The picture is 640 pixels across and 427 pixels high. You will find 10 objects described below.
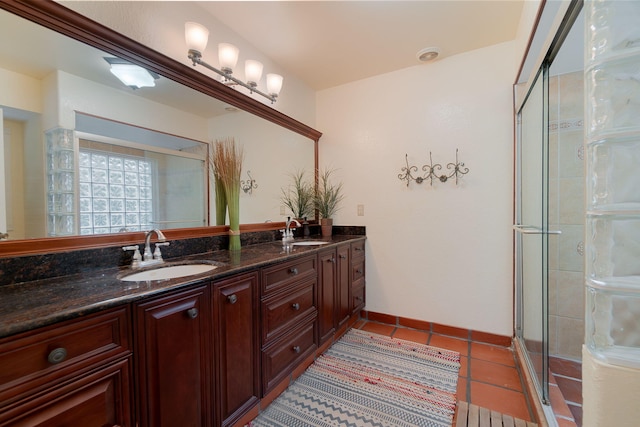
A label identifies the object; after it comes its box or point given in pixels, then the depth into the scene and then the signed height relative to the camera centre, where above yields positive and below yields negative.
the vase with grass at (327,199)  2.70 +0.11
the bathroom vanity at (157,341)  0.68 -0.45
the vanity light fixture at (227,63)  1.50 +0.98
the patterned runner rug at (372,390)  1.41 -1.11
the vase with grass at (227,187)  1.79 +0.16
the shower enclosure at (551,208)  1.42 +0.00
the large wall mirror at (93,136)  1.03 +0.37
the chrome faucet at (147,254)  1.26 -0.21
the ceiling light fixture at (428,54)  2.13 +1.29
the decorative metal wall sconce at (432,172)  2.23 +0.32
